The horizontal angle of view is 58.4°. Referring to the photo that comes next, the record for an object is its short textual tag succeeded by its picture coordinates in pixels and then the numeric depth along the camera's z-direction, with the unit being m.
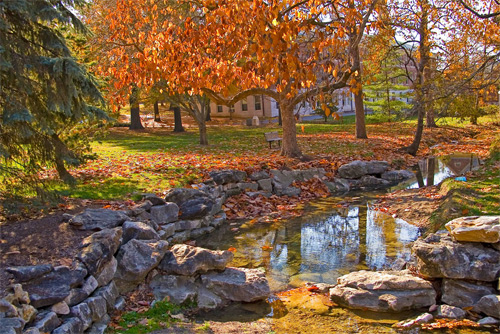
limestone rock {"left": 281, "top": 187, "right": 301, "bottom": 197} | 13.65
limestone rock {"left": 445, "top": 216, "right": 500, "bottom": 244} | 6.54
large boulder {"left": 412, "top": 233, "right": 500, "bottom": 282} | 6.38
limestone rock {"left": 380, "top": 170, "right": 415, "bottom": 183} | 15.49
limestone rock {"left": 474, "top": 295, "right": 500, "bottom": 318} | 5.80
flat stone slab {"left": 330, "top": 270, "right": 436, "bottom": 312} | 6.26
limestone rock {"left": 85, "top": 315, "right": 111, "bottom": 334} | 5.38
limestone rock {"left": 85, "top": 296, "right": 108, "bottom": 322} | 5.59
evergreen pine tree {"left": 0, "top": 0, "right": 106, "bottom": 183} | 7.44
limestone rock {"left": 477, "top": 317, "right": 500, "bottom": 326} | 5.66
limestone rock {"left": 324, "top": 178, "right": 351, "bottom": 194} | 14.37
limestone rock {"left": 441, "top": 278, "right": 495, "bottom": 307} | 6.23
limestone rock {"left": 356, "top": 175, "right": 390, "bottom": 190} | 14.94
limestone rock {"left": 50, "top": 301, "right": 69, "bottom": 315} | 5.21
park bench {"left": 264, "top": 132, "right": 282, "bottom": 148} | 19.09
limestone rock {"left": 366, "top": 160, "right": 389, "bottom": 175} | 15.56
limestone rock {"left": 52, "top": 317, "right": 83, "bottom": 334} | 4.95
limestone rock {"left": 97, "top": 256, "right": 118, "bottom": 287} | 6.18
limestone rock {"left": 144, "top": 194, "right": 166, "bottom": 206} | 9.75
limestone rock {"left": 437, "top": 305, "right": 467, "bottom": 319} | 5.91
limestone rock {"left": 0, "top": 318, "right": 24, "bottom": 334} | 4.29
